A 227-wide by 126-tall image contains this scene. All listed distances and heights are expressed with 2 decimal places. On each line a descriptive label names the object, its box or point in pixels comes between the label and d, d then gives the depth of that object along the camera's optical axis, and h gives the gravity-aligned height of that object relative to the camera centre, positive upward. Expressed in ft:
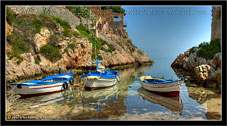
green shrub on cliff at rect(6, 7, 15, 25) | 63.31 +18.62
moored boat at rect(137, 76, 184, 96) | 39.67 -6.68
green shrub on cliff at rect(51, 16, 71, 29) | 99.42 +24.89
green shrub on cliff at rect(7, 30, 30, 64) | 56.54 +6.65
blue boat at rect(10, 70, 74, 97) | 38.06 -6.39
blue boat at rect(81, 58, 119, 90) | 47.91 -5.71
